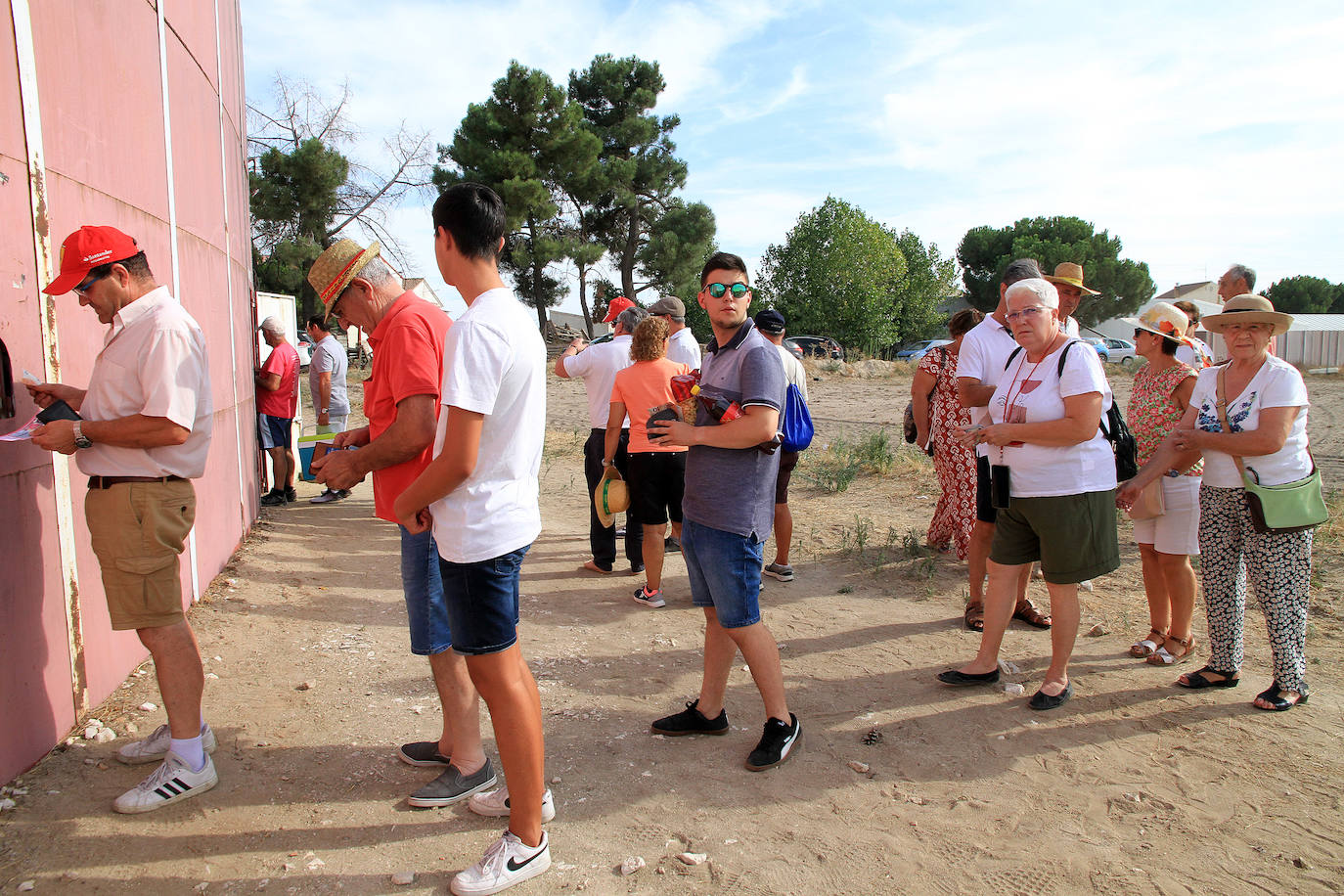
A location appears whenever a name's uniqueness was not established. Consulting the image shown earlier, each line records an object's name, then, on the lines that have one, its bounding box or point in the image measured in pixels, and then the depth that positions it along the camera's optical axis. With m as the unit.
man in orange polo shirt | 2.65
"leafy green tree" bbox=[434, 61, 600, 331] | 33.34
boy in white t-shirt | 2.30
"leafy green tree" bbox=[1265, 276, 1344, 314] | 62.91
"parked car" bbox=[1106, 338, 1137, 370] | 34.38
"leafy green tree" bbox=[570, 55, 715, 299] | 38.47
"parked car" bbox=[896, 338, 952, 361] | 40.84
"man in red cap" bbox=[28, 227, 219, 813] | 2.82
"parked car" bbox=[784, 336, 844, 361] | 34.25
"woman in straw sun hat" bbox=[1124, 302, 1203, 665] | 4.31
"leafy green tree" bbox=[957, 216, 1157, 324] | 55.22
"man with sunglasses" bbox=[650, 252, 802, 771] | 3.21
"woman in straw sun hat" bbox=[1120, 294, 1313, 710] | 3.76
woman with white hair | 3.60
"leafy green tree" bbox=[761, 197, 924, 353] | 43.25
